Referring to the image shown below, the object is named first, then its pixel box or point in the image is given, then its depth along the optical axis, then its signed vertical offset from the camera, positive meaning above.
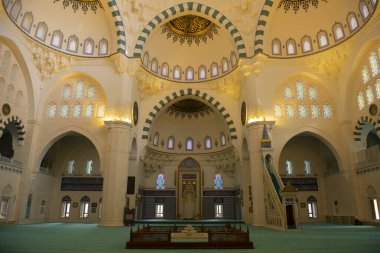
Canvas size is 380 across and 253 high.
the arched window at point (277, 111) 15.30 +4.78
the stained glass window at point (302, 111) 15.40 +4.81
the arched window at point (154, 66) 18.26 +8.51
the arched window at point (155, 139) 21.16 +4.51
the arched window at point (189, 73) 19.20 +8.46
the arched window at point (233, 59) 17.43 +8.56
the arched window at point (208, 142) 22.03 +4.46
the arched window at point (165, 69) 18.78 +8.51
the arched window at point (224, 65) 18.27 +8.58
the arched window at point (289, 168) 18.70 +2.15
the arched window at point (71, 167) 18.81 +2.14
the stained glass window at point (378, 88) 12.79 +5.04
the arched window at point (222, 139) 21.11 +4.55
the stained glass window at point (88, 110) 15.42 +4.80
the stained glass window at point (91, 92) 15.76 +5.88
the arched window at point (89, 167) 18.87 +2.15
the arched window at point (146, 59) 17.38 +8.56
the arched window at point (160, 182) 21.33 +1.37
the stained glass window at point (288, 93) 15.70 +5.89
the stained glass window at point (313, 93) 15.73 +5.90
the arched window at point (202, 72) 19.12 +8.48
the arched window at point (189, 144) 22.12 +4.33
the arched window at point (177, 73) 19.05 +8.41
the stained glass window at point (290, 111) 15.34 +4.79
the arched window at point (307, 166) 18.61 +2.25
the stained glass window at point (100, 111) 15.32 +4.73
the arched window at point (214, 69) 18.81 +8.57
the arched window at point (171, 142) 21.97 +4.45
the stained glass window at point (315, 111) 15.39 +4.82
